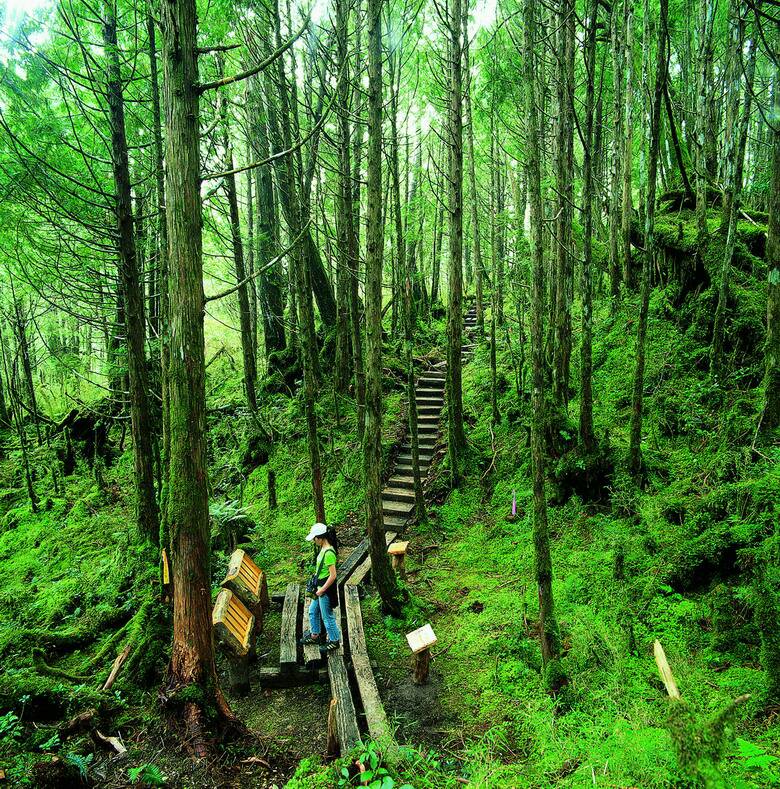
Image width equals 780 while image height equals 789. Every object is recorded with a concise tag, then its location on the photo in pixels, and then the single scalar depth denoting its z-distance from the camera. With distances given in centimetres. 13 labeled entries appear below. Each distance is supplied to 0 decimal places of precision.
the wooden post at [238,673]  573
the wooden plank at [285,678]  591
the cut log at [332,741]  450
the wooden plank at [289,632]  592
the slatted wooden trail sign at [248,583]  702
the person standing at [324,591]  615
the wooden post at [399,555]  761
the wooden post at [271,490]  1167
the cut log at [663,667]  284
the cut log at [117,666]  529
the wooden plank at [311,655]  597
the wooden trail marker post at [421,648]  534
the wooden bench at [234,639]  561
